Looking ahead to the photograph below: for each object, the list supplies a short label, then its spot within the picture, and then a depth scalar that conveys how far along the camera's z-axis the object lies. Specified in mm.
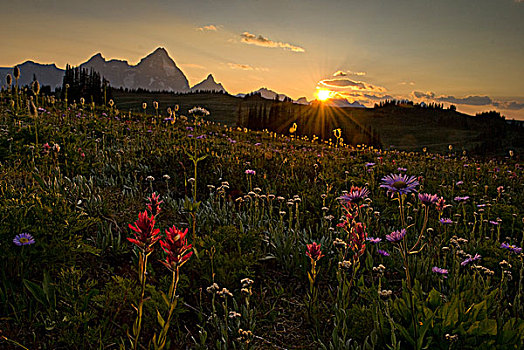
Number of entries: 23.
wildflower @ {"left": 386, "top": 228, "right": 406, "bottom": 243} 1718
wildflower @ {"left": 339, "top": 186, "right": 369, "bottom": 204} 2170
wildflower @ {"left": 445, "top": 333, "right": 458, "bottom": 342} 1778
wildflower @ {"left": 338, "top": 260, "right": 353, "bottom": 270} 2373
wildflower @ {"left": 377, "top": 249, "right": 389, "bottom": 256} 3119
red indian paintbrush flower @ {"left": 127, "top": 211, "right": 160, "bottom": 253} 1201
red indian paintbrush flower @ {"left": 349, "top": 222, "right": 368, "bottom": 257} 2135
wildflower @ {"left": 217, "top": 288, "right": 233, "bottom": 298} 2156
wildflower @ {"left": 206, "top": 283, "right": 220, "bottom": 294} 2249
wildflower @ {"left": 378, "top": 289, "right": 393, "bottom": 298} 2023
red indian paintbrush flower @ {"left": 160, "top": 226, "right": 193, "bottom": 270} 1239
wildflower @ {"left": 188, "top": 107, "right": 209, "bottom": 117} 4711
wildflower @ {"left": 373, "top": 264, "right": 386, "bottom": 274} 2452
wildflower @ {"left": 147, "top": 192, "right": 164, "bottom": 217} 1903
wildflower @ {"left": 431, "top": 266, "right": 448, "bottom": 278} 2614
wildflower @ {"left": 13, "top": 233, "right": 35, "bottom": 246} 2219
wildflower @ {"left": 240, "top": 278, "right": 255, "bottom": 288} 2305
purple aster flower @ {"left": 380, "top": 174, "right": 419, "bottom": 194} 1692
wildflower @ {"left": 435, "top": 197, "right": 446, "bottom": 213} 2854
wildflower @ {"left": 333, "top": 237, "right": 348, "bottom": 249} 2664
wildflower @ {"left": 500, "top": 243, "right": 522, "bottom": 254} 2875
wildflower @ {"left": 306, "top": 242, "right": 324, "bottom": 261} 2260
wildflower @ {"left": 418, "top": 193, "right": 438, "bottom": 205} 1896
